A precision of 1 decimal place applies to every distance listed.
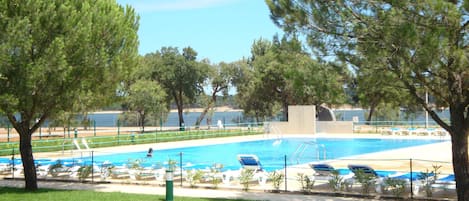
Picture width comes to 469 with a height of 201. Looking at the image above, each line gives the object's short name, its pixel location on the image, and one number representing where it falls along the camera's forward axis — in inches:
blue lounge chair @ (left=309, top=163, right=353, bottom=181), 579.0
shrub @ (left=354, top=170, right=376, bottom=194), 526.6
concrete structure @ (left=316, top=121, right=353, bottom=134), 1700.3
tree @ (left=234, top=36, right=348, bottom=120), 2046.0
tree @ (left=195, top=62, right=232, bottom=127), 2117.4
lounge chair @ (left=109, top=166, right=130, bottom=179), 673.0
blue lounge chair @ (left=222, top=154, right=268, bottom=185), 604.4
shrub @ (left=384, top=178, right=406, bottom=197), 508.4
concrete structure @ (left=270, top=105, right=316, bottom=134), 1686.8
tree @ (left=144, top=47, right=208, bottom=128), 2071.9
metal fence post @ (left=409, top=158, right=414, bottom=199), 499.9
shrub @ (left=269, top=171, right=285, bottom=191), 561.3
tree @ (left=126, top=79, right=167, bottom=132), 1702.8
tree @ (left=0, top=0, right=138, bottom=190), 490.3
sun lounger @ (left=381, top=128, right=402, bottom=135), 1553.6
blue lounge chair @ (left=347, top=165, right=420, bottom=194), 526.3
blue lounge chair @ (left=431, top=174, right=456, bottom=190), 517.4
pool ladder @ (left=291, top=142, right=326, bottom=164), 1052.8
